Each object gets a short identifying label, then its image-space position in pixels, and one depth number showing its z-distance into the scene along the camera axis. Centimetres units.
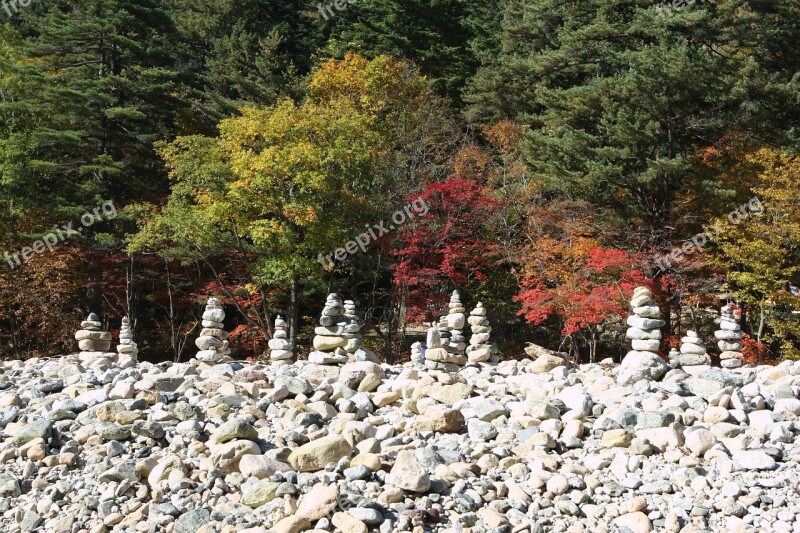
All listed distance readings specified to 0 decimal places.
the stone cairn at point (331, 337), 1158
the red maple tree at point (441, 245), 1905
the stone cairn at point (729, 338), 1185
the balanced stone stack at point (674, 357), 1165
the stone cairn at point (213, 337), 1257
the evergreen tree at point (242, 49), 2488
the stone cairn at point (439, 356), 1189
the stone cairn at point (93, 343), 1266
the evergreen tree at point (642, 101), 1686
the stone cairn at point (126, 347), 1299
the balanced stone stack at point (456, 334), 1280
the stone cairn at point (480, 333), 1335
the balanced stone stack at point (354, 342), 1134
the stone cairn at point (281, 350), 1273
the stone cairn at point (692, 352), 1155
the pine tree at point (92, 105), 2022
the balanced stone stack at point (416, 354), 1300
